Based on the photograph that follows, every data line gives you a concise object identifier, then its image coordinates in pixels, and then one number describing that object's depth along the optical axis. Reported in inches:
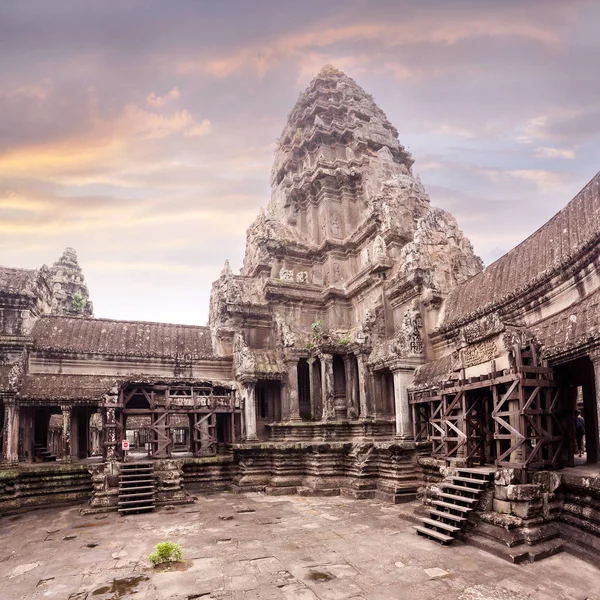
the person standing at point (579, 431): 671.1
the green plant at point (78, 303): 1581.0
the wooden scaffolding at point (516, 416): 411.5
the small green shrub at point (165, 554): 364.5
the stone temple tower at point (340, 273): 804.6
